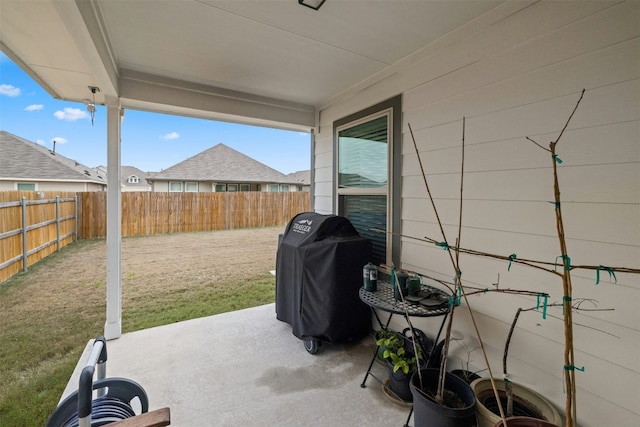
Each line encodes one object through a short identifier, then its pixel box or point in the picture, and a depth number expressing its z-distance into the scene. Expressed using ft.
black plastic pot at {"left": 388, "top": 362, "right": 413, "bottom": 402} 6.30
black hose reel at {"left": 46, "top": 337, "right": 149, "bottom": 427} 3.12
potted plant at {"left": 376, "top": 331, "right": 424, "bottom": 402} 6.29
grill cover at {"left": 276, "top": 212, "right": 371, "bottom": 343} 8.04
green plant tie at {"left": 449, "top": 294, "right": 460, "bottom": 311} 4.70
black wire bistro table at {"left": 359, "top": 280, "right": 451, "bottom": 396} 6.02
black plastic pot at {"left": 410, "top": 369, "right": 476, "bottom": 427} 4.58
